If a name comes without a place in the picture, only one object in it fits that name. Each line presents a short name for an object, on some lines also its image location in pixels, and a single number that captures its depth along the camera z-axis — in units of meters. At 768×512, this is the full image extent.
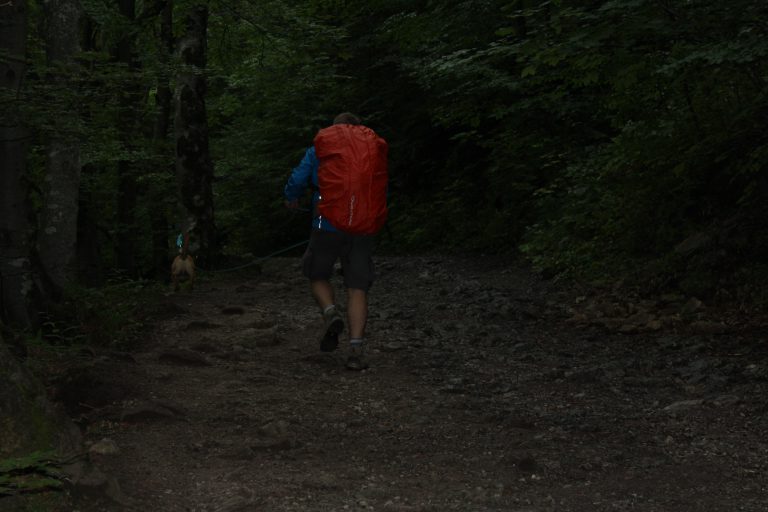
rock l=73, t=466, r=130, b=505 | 3.78
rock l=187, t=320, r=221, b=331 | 9.95
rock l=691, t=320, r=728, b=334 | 8.58
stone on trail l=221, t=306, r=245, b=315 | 11.21
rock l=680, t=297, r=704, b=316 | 9.27
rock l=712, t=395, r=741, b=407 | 6.29
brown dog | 13.38
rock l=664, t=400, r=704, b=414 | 6.22
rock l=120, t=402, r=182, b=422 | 5.55
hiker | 7.34
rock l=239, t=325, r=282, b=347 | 9.03
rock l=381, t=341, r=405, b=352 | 8.79
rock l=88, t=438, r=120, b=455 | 4.75
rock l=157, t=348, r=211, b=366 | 7.69
